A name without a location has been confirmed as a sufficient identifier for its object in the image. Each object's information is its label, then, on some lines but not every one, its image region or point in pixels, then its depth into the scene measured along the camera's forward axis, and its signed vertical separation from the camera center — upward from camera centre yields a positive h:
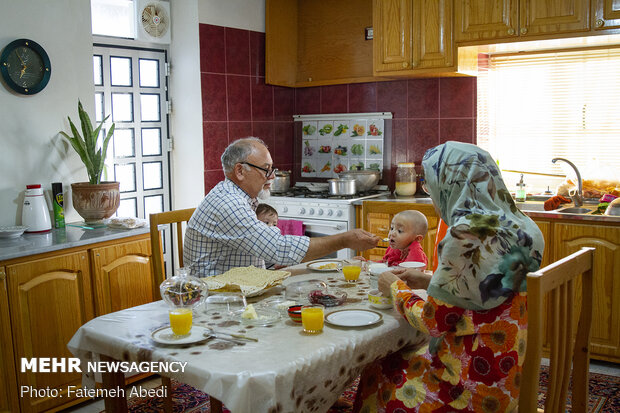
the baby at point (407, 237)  2.52 -0.39
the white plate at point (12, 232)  2.96 -0.41
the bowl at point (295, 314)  1.86 -0.52
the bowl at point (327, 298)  2.03 -0.52
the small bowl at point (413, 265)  2.31 -0.46
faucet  3.61 -0.30
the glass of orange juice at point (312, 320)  1.76 -0.51
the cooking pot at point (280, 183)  4.67 -0.29
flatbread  2.11 -0.48
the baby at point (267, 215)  3.10 -0.35
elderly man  2.44 -0.36
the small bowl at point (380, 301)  2.00 -0.52
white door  4.02 +0.17
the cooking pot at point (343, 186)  4.35 -0.30
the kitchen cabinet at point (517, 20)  3.47 +0.73
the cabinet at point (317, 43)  4.77 +0.82
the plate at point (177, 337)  1.70 -0.54
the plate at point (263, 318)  1.86 -0.54
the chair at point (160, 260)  2.47 -0.47
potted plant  3.29 -0.20
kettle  3.13 -0.32
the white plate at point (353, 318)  1.83 -0.54
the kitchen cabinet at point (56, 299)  2.70 -0.73
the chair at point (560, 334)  1.50 -0.52
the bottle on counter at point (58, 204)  3.28 -0.31
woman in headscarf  1.67 -0.43
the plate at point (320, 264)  2.53 -0.51
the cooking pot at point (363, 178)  4.53 -0.26
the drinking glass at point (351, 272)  2.32 -0.49
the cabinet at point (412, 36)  3.93 +0.71
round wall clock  3.12 +0.42
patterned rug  2.88 -1.24
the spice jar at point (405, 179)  4.39 -0.26
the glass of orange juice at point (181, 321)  1.74 -0.50
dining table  1.49 -0.56
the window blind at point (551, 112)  3.88 +0.20
